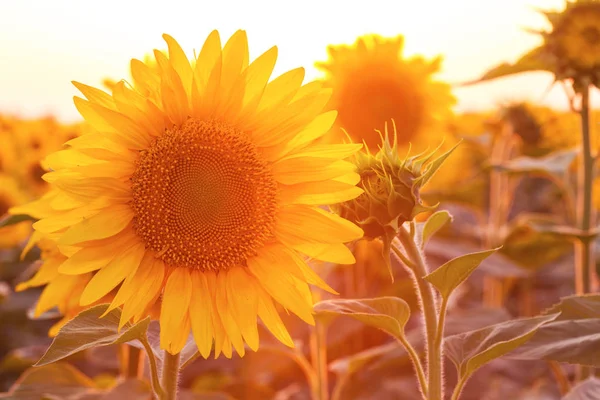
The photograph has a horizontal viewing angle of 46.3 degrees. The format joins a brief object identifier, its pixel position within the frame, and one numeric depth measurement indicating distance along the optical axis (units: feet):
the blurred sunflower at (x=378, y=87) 8.48
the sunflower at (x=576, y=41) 5.40
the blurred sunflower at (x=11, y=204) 14.63
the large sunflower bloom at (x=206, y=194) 3.62
